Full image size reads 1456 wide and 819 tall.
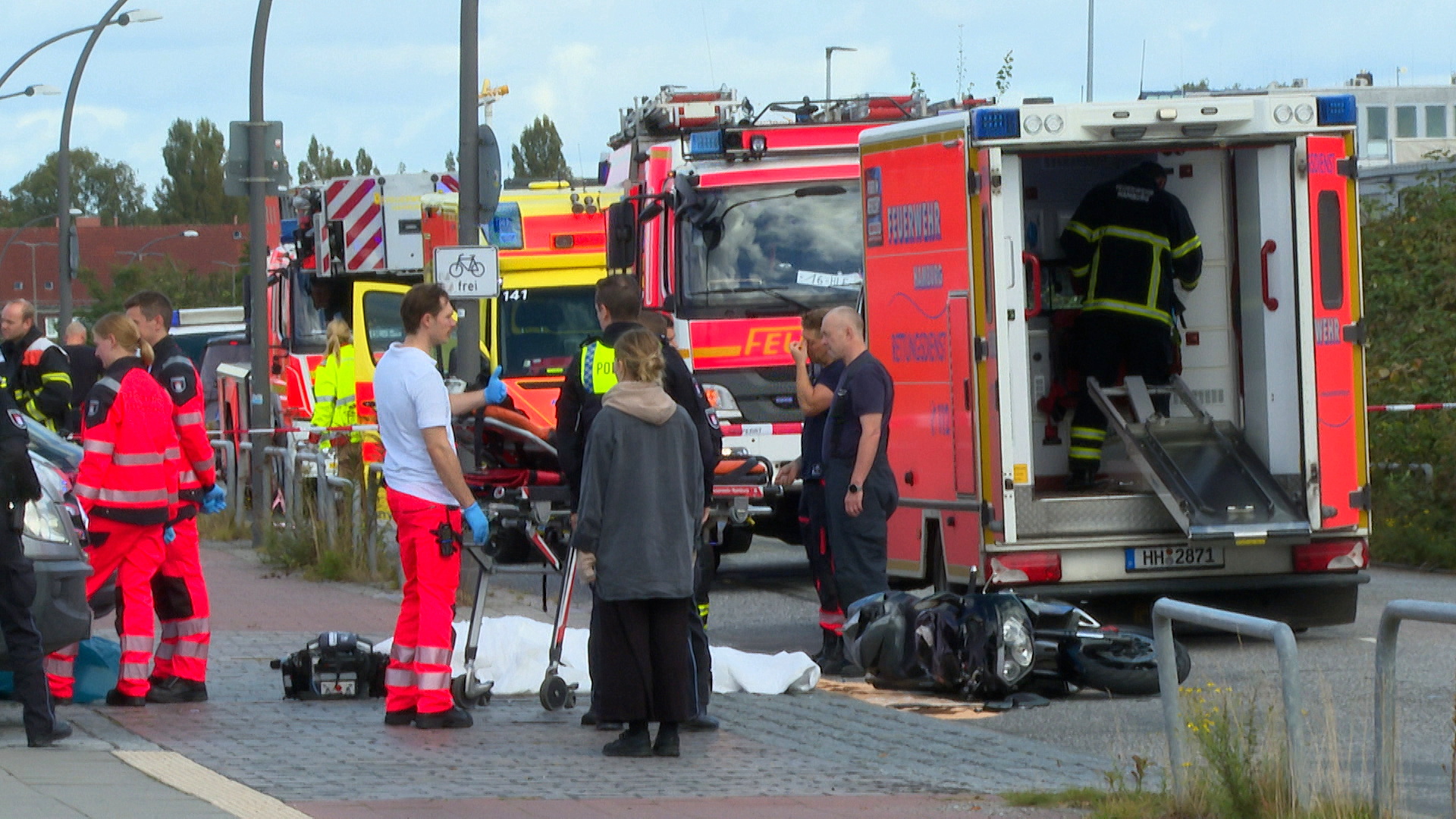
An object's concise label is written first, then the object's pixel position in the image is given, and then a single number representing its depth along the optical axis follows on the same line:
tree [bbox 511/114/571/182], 172.37
